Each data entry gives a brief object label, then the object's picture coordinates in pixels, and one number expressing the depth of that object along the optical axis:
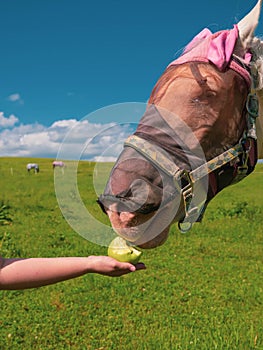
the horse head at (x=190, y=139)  1.63
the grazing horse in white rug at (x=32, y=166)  31.61
